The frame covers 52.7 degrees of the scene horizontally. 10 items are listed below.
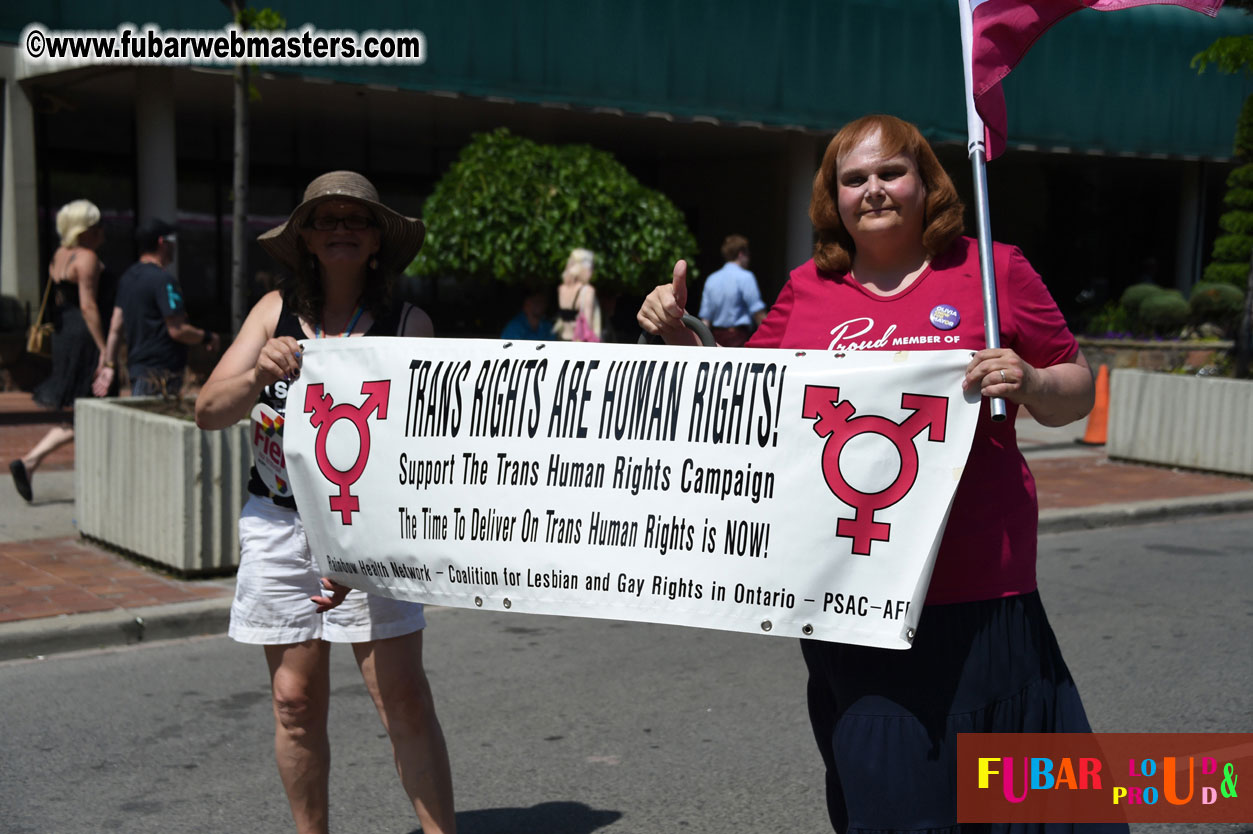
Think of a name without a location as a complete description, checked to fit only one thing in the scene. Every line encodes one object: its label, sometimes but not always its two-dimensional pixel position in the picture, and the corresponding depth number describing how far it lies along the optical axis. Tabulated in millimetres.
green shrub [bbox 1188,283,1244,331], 21109
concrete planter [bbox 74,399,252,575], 6832
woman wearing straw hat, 3307
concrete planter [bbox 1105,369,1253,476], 11055
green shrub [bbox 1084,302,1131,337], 22547
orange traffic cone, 13305
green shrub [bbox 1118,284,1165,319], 22828
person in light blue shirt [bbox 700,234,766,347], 12297
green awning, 15688
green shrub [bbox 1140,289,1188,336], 22000
